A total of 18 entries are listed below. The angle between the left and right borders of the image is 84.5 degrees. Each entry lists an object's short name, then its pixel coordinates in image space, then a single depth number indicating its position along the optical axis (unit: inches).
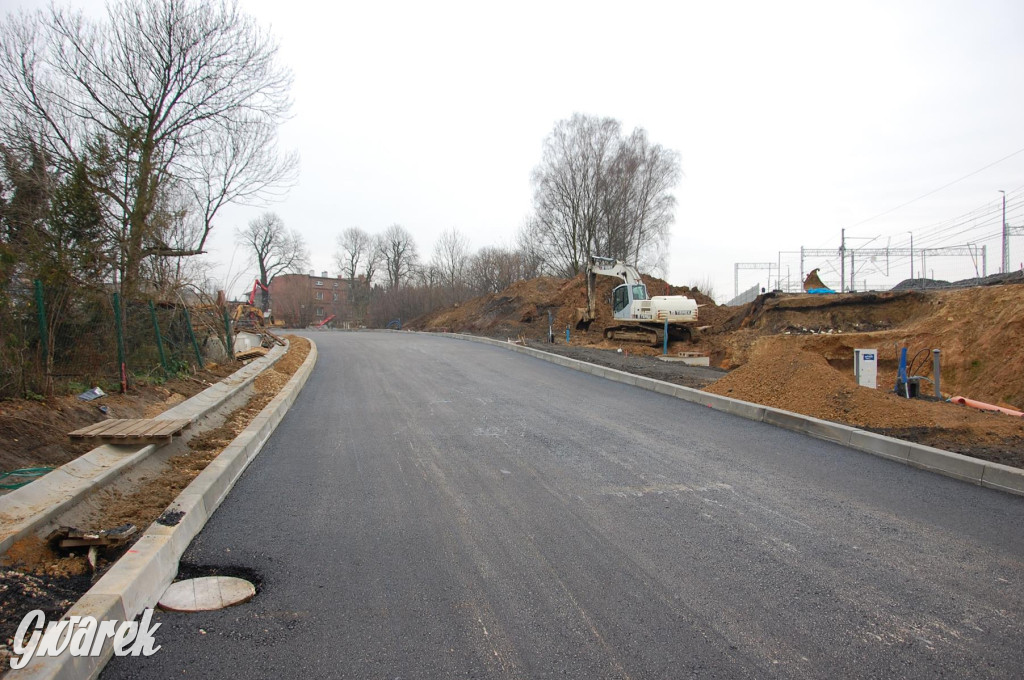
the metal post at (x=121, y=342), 349.1
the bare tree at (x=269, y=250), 2610.7
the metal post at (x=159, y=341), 415.5
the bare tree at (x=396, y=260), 3073.3
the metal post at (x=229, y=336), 595.6
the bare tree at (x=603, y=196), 1407.5
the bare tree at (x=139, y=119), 474.6
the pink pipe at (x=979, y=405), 331.0
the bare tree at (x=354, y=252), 3142.2
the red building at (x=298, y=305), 2630.4
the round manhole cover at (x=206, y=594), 128.6
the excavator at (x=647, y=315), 943.0
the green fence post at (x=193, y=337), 484.1
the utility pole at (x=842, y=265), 1299.1
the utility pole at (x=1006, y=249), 1082.2
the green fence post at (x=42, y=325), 288.0
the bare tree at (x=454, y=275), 2214.3
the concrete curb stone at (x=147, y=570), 99.3
